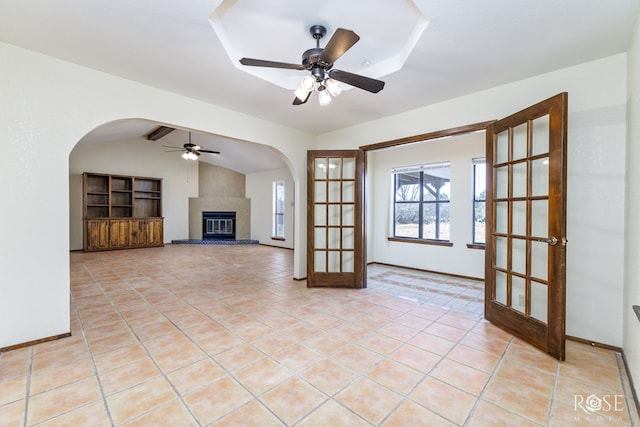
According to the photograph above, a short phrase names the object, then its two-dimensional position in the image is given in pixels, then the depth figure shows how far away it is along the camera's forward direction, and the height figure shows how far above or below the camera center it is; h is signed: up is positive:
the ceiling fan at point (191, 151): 7.21 +1.58
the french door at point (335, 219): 4.31 -0.13
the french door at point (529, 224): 2.25 -0.13
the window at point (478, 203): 4.88 +0.13
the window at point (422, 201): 5.40 +0.19
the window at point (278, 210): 9.41 +0.02
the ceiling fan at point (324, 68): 1.85 +1.07
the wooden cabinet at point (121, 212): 7.55 -0.04
